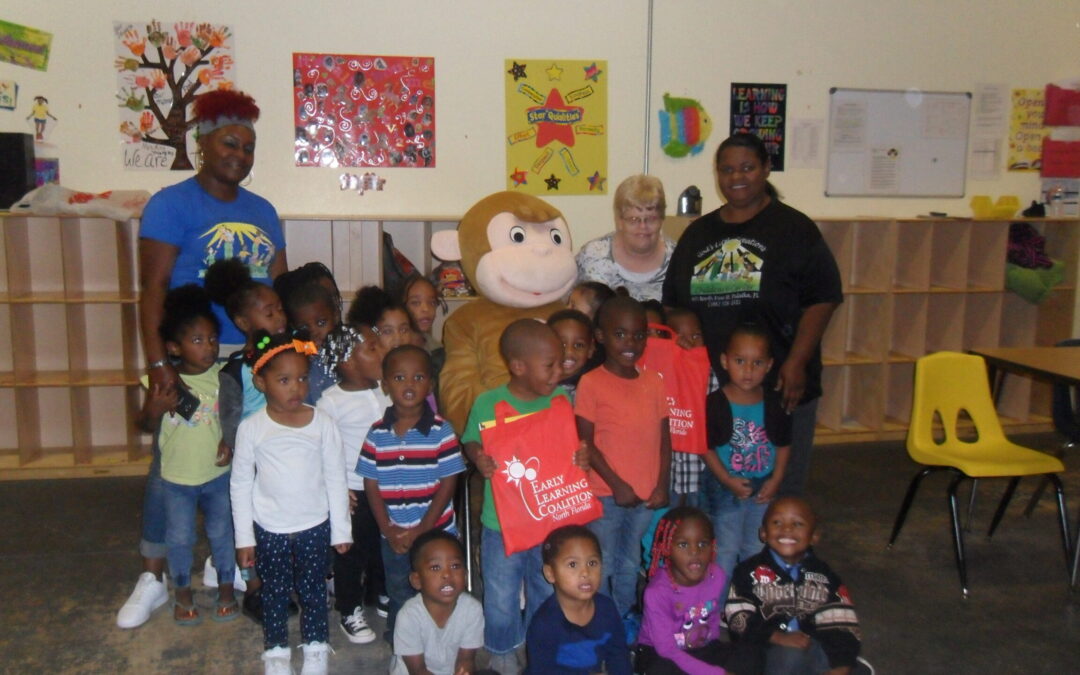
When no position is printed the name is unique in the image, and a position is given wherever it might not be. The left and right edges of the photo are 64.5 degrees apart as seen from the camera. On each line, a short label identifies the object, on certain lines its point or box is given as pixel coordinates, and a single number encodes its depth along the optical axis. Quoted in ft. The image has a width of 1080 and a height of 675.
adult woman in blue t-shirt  8.70
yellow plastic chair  10.02
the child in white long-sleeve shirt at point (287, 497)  7.54
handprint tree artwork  14.37
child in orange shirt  7.72
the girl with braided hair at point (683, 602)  7.36
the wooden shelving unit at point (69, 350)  14.03
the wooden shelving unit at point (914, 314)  16.47
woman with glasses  9.32
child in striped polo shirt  7.74
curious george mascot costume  8.91
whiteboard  16.94
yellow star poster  15.52
